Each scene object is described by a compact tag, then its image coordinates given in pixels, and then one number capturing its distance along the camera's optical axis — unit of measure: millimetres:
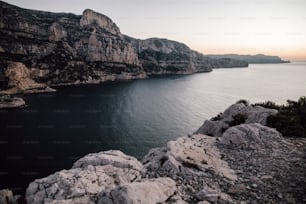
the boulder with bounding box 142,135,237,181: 12884
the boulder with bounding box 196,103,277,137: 23031
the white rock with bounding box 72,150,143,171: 13828
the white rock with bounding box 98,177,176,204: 9469
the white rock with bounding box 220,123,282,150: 16344
